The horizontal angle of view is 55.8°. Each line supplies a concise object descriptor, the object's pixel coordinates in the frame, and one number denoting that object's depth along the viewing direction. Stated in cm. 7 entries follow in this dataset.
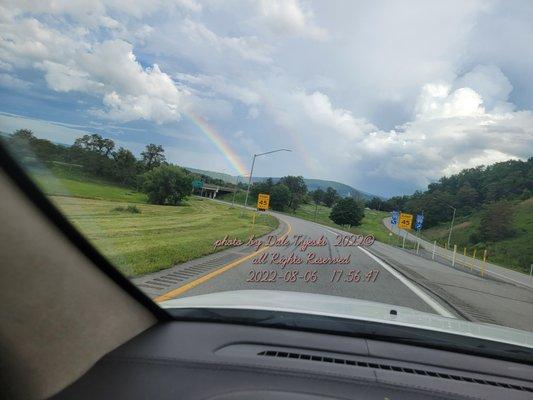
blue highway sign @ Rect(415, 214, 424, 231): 5172
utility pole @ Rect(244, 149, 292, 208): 3528
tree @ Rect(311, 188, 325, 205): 11986
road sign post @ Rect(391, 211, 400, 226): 6081
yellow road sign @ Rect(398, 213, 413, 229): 4822
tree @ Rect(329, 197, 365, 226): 9075
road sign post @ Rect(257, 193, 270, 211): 2817
